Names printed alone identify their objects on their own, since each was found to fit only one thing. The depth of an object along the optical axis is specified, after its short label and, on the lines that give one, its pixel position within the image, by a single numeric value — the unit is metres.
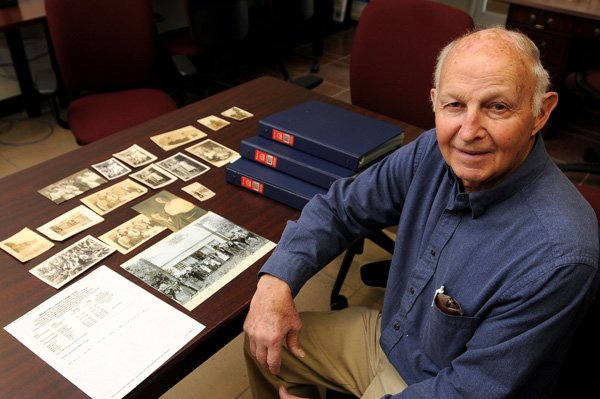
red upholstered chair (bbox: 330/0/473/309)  1.95
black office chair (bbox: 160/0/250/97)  3.13
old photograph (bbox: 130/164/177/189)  1.43
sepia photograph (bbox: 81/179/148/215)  1.33
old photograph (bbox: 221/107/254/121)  1.79
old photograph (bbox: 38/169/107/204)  1.36
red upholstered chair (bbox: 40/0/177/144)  2.27
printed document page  0.93
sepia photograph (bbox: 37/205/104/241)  1.23
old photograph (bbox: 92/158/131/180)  1.46
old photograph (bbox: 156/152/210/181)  1.48
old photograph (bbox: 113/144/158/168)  1.51
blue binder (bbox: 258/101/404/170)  1.41
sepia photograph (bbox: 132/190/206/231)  1.30
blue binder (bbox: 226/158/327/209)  1.38
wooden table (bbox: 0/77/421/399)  0.94
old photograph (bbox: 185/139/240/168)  1.55
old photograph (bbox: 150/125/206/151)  1.60
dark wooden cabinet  3.04
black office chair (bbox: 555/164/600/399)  0.94
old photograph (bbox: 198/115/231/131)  1.72
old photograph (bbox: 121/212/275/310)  1.12
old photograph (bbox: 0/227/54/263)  1.17
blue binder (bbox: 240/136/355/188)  1.38
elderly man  0.89
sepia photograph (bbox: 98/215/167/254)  1.22
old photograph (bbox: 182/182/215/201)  1.40
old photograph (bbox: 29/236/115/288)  1.12
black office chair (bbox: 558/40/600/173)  2.79
